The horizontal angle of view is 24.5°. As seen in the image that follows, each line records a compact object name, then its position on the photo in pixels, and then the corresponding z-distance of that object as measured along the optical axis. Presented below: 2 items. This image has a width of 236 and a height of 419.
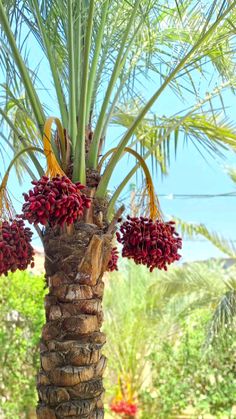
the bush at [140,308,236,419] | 6.37
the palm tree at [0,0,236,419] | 1.88
